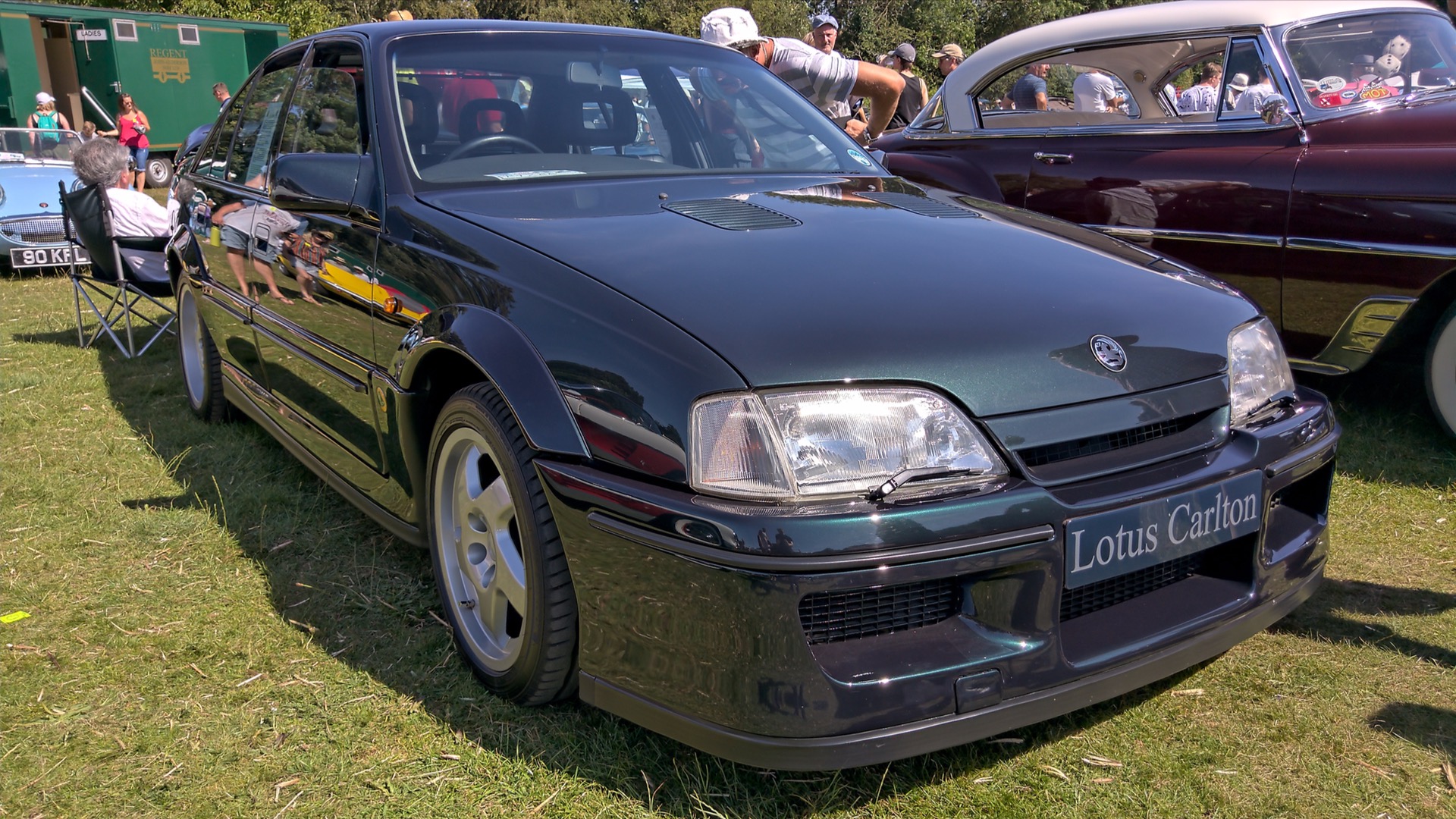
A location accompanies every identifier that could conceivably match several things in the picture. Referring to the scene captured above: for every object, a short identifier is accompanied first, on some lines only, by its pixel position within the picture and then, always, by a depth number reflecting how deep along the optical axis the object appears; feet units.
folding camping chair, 19.80
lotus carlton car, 5.94
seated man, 20.43
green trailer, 58.54
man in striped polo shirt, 19.76
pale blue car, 24.58
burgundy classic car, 12.91
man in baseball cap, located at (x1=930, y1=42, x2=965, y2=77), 28.73
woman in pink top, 55.57
